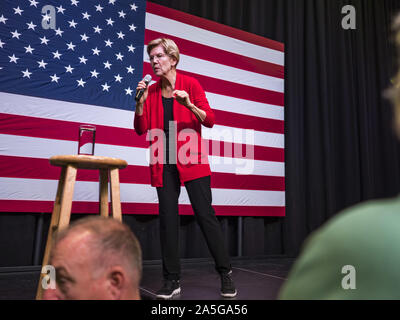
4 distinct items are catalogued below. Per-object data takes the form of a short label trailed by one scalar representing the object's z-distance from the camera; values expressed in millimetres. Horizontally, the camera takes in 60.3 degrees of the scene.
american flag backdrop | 2121
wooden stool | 1293
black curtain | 3043
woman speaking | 1624
